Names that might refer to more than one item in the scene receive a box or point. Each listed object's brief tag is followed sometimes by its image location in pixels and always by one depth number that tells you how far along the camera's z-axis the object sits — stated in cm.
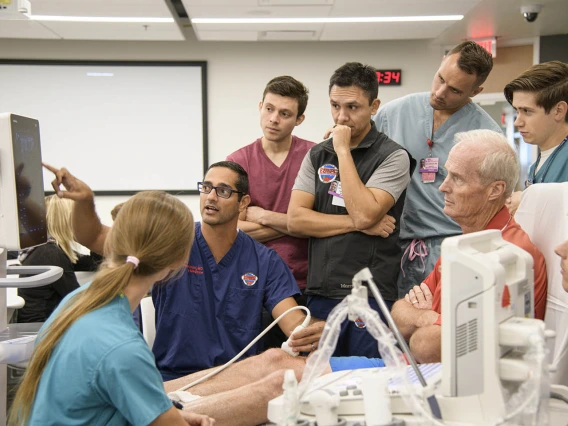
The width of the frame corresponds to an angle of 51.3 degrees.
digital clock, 641
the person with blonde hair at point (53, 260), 335
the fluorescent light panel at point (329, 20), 536
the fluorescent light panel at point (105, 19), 521
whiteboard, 636
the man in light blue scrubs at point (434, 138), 248
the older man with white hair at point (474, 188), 183
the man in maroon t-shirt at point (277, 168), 262
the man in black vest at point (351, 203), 228
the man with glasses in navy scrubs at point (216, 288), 215
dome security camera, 523
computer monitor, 164
